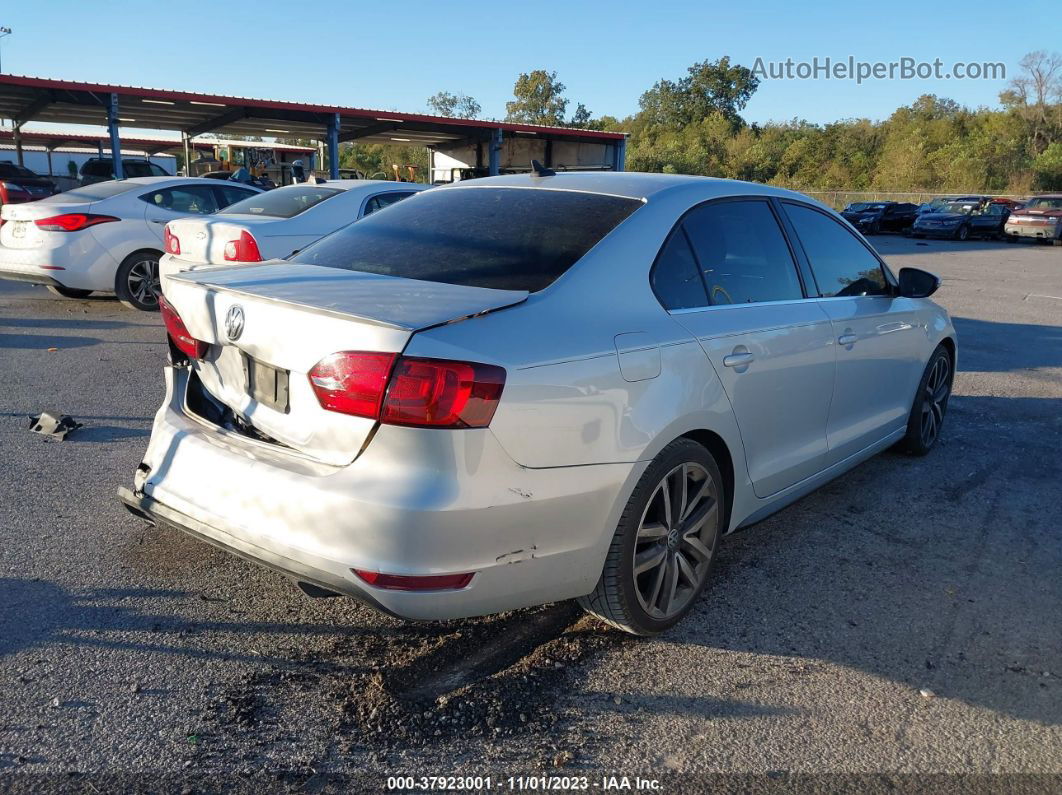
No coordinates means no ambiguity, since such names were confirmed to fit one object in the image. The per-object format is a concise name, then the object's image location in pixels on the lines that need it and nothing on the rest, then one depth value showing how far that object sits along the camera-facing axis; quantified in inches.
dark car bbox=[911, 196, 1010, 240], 1338.6
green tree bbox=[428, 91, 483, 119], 3745.8
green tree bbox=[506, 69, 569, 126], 3181.6
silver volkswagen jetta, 100.3
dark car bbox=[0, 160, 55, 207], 955.7
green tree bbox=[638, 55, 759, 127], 3157.0
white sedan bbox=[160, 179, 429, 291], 306.2
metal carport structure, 1035.9
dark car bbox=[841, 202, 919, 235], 1497.3
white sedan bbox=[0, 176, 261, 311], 363.3
